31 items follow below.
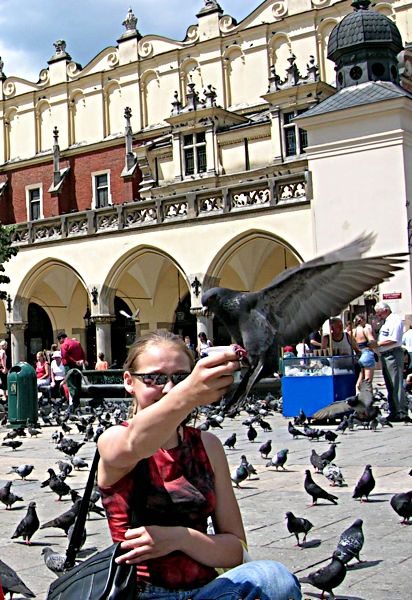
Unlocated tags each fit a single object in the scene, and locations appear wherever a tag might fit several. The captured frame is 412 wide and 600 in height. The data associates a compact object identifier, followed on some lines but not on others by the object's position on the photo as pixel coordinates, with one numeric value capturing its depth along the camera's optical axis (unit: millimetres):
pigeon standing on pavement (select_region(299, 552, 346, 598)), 3787
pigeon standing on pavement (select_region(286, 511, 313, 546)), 4892
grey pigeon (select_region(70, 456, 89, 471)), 8680
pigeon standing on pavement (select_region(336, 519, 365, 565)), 4340
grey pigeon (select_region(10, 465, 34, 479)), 8188
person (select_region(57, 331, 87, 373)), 17062
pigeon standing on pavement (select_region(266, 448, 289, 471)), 7941
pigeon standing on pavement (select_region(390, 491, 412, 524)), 5449
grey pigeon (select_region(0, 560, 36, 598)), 3832
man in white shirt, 11648
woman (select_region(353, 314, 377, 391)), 13711
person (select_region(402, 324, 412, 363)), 14898
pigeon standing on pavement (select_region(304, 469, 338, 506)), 6125
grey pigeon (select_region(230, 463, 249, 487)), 7027
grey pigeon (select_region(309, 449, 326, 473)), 7648
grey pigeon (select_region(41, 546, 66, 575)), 4404
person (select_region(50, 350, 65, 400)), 18645
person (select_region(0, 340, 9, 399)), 19422
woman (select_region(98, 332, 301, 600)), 2494
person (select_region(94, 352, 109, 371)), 22266
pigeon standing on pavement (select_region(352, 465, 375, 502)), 6145
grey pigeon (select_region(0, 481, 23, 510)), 6645
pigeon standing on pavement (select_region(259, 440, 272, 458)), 8739
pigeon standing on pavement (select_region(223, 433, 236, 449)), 9785
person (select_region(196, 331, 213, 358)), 20188
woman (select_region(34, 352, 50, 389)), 19789
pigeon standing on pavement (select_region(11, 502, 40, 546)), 5301
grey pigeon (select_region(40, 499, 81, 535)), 5328
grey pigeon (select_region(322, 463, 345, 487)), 7115
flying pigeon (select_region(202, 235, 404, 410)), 3275
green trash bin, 14484
